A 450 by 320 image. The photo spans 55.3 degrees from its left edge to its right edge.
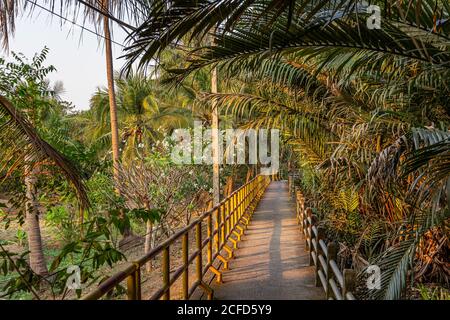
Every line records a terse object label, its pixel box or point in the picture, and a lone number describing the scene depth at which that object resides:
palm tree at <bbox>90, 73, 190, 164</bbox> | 22.44
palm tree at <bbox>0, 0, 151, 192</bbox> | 3.02
